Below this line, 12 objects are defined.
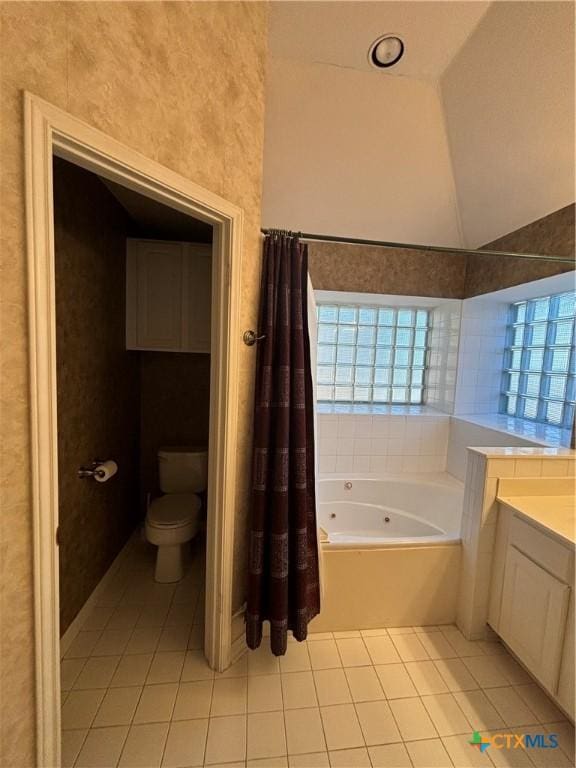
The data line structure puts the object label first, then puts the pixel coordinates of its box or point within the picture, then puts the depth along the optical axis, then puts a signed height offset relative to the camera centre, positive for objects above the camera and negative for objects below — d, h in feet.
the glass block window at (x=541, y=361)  7.62 +0.10
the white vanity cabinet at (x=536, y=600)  4.08 -3.30
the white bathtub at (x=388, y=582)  5.49 -3.86
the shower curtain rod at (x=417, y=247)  4.72 +1.81
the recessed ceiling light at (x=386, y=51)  5.45 +5.26
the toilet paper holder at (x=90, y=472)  5.31 -2.08
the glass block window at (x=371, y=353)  10.03 +0.15
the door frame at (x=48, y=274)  2.47 +0.53
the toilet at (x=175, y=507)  6.53 -3.48
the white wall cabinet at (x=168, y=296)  7.43 +1.21
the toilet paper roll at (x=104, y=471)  5.33 -2.07
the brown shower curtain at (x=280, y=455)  4.57 -1.43
